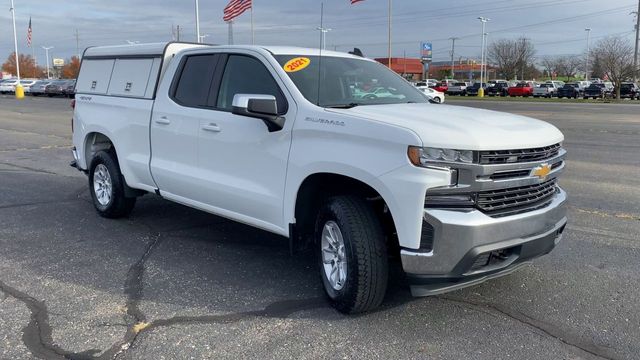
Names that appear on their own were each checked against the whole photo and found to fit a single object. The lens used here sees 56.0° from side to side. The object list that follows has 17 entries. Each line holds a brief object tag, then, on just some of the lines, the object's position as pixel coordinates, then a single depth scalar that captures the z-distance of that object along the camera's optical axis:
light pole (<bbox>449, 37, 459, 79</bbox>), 116.46
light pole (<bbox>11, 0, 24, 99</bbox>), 50.66
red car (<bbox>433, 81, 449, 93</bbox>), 70.43
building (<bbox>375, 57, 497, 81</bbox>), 91.38
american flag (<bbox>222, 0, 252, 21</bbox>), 24.52
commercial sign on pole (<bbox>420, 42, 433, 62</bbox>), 81.81
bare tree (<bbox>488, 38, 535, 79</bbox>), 100.12
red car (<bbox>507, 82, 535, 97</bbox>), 63.03
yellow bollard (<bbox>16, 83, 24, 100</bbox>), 50.61
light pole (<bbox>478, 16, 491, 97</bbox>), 63.55
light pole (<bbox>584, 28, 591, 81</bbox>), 98.64
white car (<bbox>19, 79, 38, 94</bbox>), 59.62
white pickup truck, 3.70
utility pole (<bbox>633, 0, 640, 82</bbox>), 54.90
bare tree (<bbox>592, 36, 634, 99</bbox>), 52.19
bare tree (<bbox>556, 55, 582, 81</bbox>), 115.38
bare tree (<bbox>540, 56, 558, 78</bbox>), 117.69
